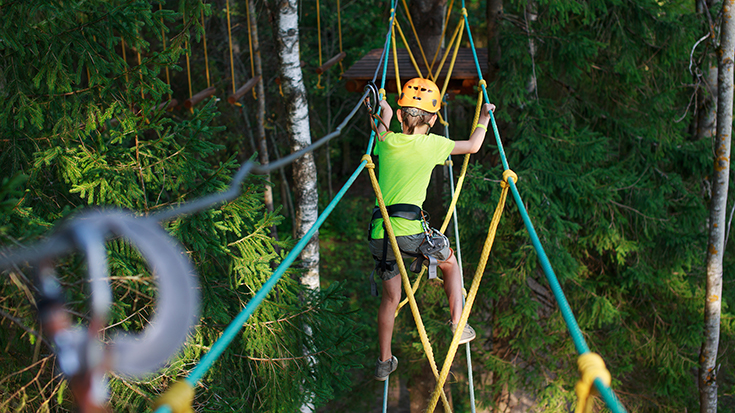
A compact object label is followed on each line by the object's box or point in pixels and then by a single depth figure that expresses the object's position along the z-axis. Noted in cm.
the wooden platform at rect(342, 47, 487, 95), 608
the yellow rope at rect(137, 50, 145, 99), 315
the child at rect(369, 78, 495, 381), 274
